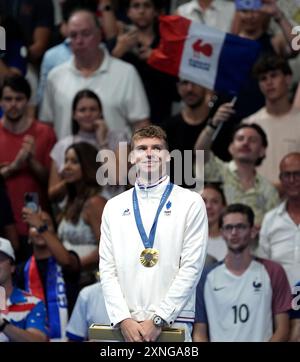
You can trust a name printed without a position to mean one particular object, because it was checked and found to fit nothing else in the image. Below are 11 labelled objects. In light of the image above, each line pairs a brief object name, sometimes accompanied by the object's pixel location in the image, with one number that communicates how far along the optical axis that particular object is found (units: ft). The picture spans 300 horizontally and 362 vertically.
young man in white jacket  46.68
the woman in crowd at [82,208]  65.57
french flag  71.56
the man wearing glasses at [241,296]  60.80
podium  46.68
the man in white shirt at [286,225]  65.10
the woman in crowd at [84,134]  70.69
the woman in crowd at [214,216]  65.92
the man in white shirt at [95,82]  74.43
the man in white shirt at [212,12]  79.66
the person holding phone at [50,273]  63.57
